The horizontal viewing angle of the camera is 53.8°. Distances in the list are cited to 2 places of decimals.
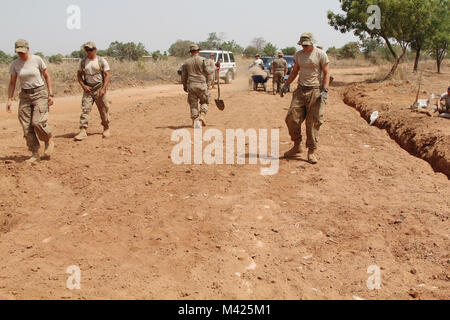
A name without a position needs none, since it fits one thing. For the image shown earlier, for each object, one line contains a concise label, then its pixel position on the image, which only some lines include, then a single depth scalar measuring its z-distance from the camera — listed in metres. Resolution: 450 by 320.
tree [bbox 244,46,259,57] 58.97
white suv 21.16
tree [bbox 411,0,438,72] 21.06
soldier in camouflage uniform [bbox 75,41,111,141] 7.95
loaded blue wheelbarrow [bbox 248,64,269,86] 17.73
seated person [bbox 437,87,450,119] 10.65
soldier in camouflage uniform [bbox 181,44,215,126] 9.02
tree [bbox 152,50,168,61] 38.48
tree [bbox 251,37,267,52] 74.06
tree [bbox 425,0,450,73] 28.56
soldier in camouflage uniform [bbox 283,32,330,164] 6.48
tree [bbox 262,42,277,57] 52.88
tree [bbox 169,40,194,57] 44.09
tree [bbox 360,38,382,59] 50.50
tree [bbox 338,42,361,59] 51.12
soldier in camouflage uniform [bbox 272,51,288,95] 15.97
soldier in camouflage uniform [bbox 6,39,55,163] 6.51
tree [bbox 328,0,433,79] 20.92
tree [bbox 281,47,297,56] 56.76
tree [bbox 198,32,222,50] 50.15
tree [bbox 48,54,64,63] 39.78
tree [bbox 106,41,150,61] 37.12
